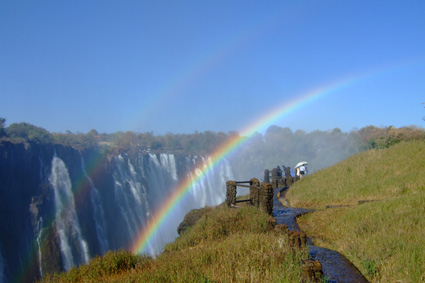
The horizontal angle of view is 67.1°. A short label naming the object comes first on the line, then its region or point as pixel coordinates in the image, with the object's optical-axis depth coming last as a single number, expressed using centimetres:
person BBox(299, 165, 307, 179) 2695
